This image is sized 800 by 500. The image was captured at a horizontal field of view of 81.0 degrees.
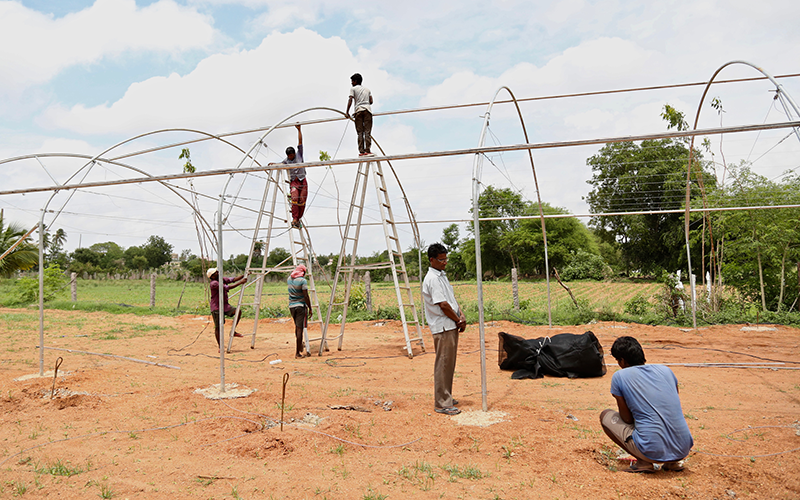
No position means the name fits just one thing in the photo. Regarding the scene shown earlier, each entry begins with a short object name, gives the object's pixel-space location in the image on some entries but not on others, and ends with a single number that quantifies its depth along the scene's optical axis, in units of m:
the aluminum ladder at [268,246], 9.37
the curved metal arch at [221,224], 5.75
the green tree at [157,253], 59.59
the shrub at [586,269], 35.90
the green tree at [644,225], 22.17
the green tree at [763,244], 11.89
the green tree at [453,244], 40.99
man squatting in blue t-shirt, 3.49
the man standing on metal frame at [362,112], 8.12
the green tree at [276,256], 32.65
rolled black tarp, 7.05
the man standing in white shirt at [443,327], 5.25
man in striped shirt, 9.02
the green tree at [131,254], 60.59
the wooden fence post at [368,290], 15.48
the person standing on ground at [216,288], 9.44
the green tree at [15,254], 16.33
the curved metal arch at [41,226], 7.03
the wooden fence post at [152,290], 19.45
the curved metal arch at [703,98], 5.24
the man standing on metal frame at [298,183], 9.19
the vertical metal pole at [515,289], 14.41
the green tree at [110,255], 58.81
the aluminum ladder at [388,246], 8.91
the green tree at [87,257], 58.69
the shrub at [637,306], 13.53
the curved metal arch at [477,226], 4.99
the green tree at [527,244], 40.59
